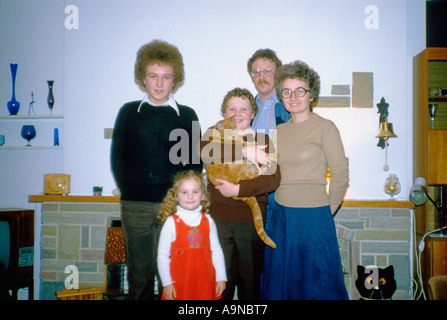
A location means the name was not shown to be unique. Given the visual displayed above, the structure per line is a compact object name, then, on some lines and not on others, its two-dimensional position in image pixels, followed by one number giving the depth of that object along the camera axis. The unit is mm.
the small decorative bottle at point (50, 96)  2963
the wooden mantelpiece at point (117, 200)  2520
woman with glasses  1590
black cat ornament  2369
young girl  1634
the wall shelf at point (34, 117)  2943
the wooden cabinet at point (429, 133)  2508
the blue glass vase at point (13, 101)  2973
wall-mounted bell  2576
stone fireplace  2572
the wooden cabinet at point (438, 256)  2436
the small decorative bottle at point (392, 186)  2609
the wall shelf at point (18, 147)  2976
